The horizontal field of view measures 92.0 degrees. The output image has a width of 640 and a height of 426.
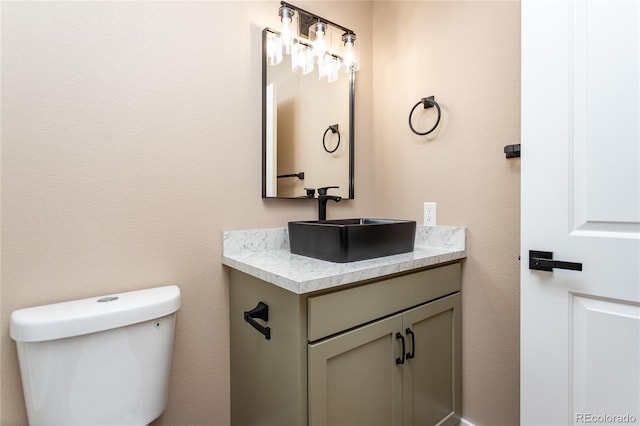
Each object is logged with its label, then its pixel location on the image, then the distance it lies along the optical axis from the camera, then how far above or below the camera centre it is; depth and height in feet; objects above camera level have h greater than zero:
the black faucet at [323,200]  4.84 +0.13
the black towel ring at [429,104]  4.81 +1.63
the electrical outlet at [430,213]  4.95 -0.09
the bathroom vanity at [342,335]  2.97 -1.43
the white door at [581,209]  2.74 -0.02
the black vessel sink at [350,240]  3.53 -0.40
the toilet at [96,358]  2.70 -1.40
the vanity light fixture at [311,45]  4.53 +2.57
